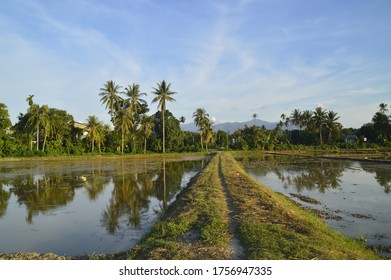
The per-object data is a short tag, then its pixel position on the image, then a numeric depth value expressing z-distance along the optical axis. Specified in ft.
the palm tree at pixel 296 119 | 216.95
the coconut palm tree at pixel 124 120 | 144.56
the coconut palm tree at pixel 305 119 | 208.53
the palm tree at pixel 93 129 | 150.41
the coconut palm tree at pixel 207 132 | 187.32
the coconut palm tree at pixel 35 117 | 135.45
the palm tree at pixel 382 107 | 196.06
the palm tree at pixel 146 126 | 158.46
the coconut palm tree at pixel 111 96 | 151.94
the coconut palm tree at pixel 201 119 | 186.50
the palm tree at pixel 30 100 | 143.84
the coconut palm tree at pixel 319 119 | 194.65
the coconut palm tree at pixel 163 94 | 151.94
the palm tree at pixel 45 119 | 137.33
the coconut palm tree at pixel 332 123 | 190.38
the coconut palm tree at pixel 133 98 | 160.86
